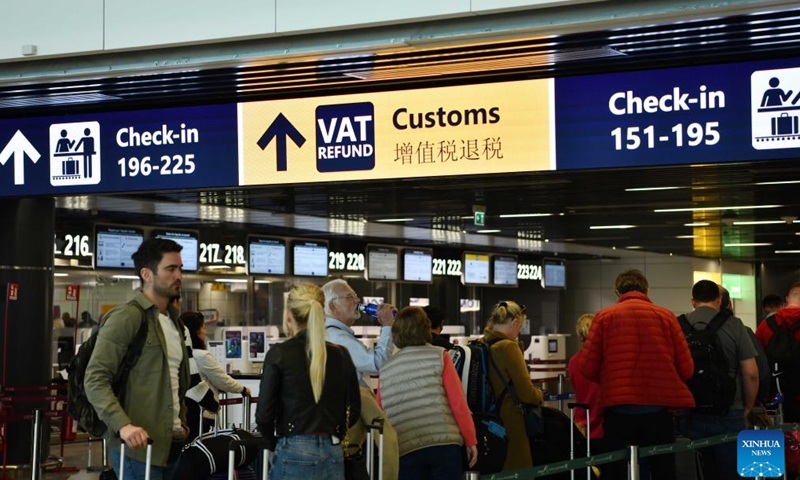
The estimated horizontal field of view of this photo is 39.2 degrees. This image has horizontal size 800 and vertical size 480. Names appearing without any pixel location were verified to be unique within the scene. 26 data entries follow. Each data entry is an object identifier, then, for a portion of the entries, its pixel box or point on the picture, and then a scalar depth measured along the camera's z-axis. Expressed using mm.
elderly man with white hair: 6109
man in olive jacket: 4488
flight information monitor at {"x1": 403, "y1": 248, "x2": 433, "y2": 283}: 19781
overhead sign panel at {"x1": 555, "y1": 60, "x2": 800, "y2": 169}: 6172
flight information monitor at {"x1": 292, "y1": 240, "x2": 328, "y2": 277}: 17297
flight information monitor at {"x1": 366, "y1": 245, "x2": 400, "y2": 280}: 18859
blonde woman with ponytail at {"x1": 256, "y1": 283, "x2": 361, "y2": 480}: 4691
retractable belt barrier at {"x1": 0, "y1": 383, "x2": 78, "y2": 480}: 8969
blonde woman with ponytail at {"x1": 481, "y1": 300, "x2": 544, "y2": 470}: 6789
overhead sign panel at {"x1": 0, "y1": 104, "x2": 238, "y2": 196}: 7465
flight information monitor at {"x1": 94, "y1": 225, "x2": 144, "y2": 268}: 14352
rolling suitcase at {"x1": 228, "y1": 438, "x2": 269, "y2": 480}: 4816
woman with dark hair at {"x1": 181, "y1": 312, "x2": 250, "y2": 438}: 9234
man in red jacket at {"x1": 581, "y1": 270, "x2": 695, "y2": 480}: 6391
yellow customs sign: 6746
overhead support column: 9211
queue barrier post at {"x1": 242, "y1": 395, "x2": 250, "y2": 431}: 9450
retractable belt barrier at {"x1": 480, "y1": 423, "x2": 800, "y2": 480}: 5555
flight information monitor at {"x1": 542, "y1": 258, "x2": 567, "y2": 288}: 24219
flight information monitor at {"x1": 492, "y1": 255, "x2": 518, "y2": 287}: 22547
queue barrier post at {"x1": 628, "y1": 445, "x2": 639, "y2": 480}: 5738
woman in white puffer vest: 5836
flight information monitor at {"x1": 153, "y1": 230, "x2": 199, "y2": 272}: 15320
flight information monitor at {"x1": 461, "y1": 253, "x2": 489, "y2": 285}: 21503
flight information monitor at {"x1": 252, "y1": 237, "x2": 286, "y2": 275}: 16500
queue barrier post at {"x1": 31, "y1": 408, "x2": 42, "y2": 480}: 7734
